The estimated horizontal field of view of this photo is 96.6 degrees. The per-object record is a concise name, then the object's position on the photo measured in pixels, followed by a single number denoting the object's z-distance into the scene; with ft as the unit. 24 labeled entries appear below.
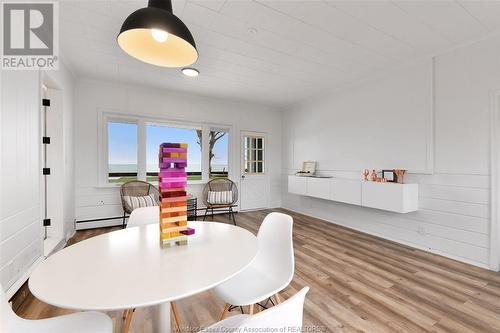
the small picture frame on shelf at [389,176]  10.66
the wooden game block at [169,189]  3.99
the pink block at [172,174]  4.06
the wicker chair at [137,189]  12.73
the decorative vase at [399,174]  10.50
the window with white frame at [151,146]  13.38
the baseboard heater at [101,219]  12.40
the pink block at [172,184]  4.00
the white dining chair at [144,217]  6.29
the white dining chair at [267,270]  4.20
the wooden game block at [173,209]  3.96
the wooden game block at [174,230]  3.97
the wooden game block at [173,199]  3.98
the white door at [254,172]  17.52
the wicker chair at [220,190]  14.02
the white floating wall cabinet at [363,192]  9.89
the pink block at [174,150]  4.20
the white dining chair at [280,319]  1.90
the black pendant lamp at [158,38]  3.67
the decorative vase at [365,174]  11.98
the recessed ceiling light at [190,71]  11.03
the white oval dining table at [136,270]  2.50
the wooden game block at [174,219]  3.99
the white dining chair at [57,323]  3.05
